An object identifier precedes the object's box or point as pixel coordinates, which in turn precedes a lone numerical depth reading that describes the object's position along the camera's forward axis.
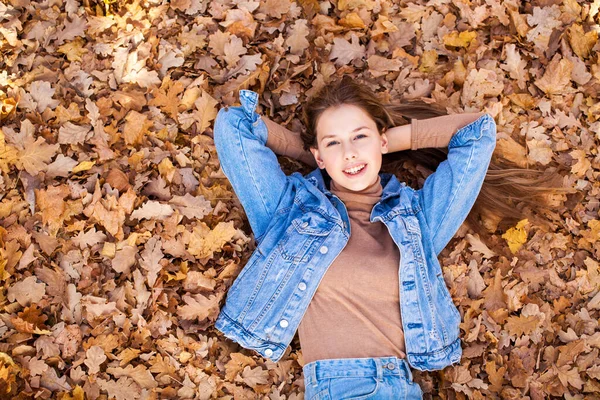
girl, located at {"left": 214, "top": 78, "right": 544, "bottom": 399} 3.32
